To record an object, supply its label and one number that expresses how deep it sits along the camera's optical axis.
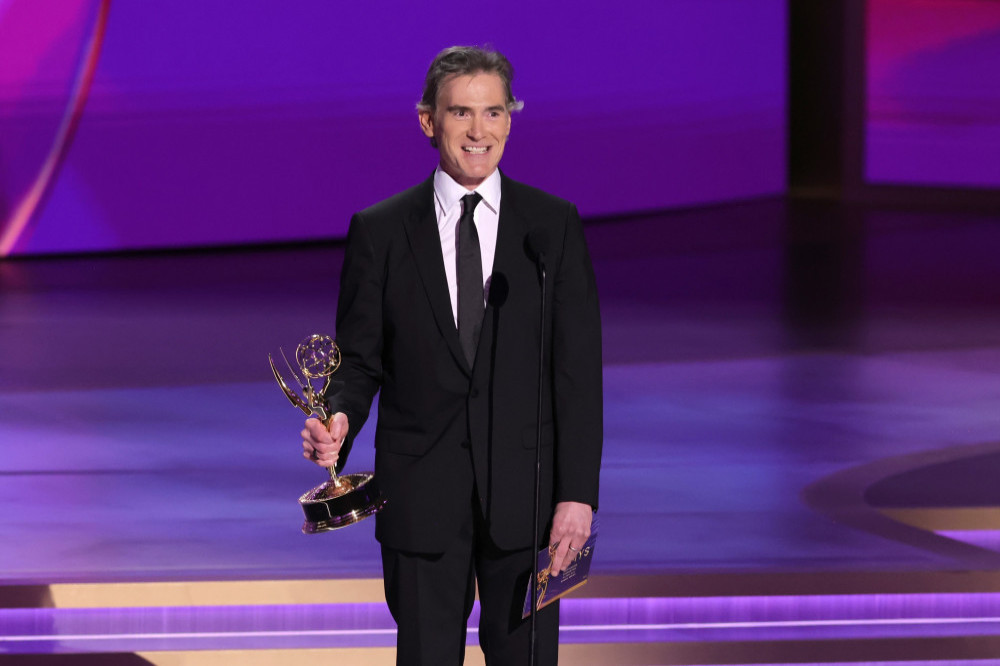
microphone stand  19.37
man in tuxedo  19.46
